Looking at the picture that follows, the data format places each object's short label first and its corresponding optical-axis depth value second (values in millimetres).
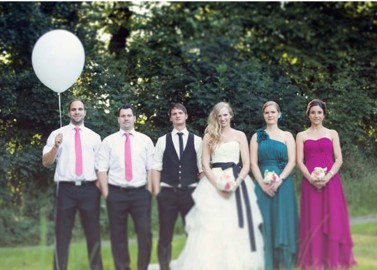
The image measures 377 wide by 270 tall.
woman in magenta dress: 7180
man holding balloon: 6941
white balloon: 8305
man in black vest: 7008
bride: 6828
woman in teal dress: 7066
